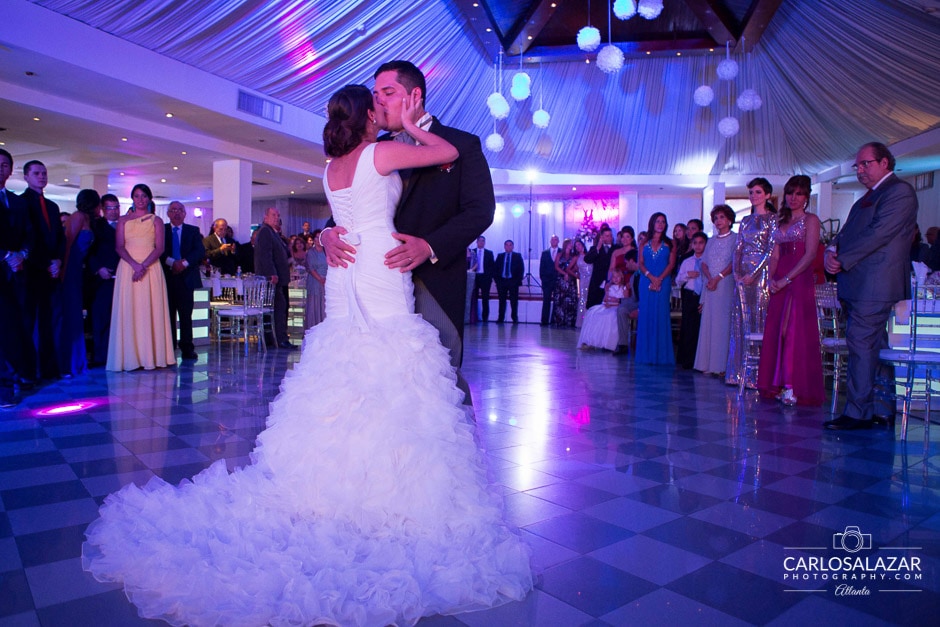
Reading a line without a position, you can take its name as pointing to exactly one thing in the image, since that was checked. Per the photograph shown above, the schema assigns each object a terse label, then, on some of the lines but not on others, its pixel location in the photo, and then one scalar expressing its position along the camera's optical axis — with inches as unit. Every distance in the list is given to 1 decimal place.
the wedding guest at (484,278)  597.1
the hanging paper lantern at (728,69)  454.3
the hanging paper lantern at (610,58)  416.2
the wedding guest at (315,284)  341.1
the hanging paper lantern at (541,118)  489.6
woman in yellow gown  244.2
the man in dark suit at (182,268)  293.0
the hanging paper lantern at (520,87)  472.2
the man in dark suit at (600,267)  417.1
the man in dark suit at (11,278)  181.2
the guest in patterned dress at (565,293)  543.2
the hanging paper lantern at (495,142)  522.3
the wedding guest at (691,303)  289.5
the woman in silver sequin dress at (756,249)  220.5
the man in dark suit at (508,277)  586.9
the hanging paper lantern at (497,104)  473.4
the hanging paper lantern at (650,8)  367.2
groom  88.1
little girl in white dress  346.0
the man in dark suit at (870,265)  158.4
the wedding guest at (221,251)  384.2
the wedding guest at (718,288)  256.1
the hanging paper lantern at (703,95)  467.5
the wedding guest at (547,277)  567.8
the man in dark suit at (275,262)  337.1
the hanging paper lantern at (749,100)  458.9
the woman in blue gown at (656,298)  296.0
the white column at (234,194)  513.9
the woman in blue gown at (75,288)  236.1
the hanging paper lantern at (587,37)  405.4
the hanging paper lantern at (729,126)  485.1
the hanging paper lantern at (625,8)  358.3
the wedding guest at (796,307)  195.8
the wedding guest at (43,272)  203.6
